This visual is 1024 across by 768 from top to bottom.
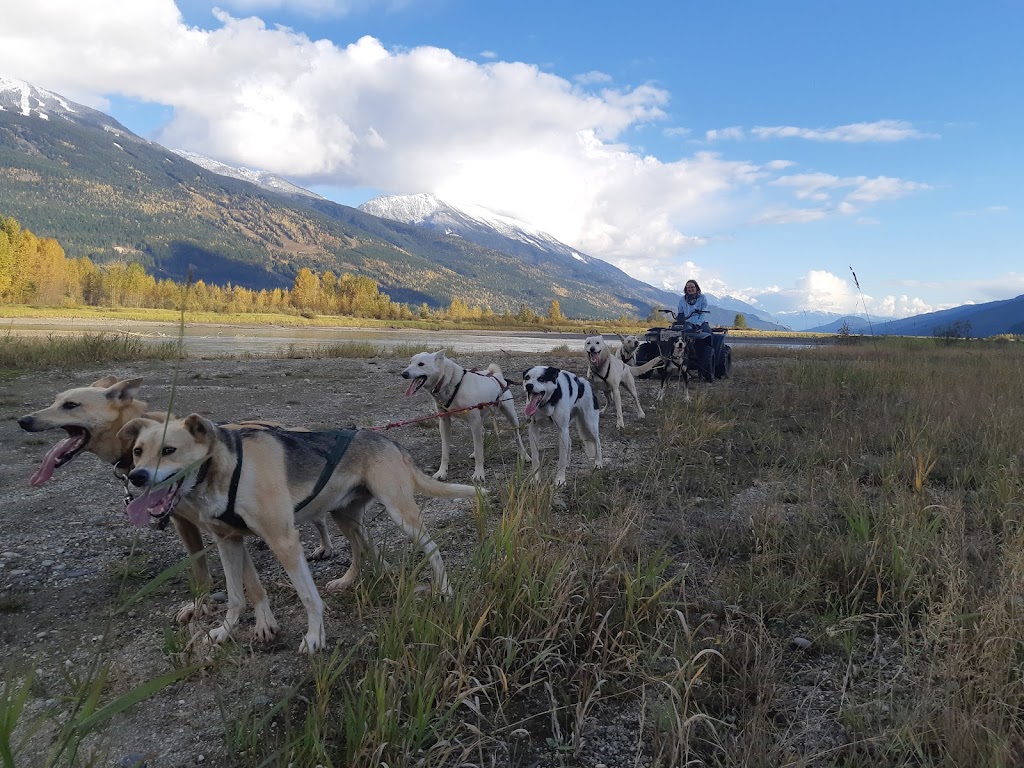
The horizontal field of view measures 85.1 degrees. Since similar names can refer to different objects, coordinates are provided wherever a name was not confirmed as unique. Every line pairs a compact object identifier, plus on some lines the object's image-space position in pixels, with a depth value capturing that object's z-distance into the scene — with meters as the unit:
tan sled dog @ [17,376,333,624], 3.45
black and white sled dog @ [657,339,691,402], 11.90
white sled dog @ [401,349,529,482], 6.84
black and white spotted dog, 6.41
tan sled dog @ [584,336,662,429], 9.92
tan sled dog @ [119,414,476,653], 2.92
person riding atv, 12.74
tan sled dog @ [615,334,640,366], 12.99
